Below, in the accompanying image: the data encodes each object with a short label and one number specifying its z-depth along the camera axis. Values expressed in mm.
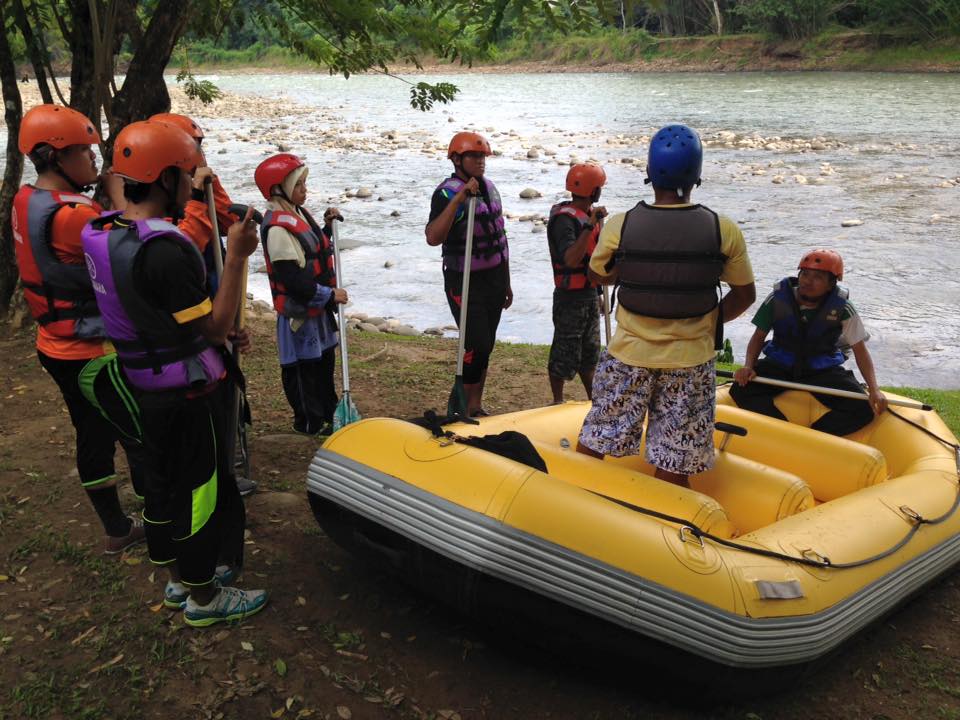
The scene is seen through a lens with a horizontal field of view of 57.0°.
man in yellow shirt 2830
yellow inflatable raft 2602
